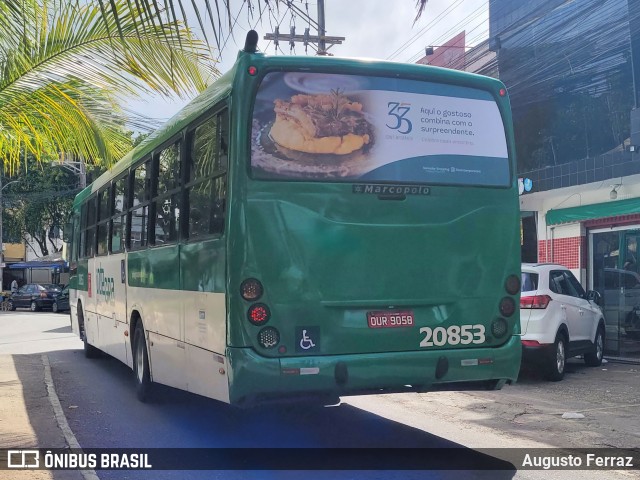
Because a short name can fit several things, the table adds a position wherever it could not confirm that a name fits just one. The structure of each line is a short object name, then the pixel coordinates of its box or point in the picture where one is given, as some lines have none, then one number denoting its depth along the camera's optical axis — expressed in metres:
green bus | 5.84
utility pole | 18.63
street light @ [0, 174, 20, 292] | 41.66
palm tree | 6.68
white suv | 10.89
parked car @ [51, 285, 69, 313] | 35.00
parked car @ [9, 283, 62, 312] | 36.47
